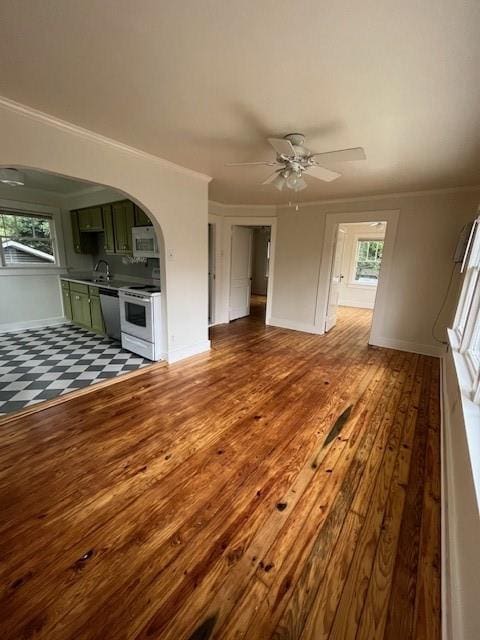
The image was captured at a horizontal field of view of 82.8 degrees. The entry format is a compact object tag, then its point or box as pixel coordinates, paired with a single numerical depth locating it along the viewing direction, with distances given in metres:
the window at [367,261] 7.62
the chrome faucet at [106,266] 5.38
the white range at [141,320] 3.56
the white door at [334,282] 5.13
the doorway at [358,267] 4.42
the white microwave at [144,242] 3.89
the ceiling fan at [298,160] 2.00
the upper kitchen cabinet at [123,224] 4.29
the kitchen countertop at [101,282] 4.46
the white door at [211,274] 5.42
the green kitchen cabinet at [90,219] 4.79
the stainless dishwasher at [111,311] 4.14
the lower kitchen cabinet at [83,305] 4.55
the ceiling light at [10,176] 3.50
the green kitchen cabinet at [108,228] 4.61
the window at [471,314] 2.35
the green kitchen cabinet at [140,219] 4.10
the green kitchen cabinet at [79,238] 5.30
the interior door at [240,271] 5.83
